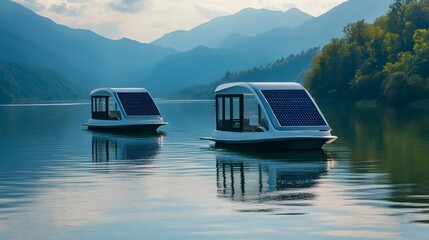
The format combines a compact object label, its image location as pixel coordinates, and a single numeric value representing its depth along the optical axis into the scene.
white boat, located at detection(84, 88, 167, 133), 66.19
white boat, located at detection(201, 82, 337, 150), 41.34
